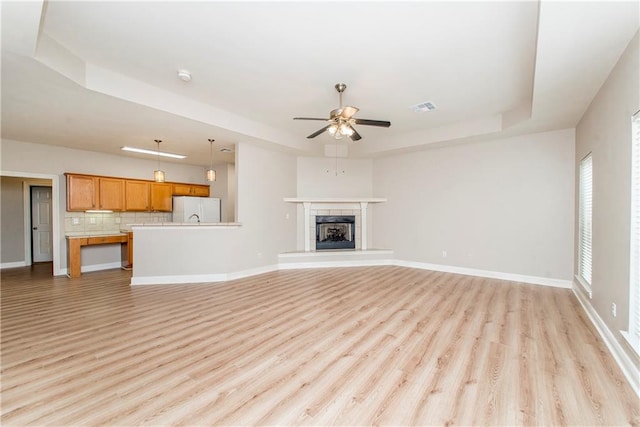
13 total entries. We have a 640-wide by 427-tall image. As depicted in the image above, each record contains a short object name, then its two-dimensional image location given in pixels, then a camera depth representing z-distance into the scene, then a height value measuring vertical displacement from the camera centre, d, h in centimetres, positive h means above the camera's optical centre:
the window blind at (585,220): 371 -13
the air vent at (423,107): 418 +161
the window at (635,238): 216 -21
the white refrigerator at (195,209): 689 +3
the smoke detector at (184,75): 323 +159
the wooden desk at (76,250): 557 -81
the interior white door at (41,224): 713 -38
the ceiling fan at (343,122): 334 +111
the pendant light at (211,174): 536 +70
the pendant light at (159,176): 534 +65
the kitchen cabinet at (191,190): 741 +56
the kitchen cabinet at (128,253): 624 -102
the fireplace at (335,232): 684 -54
